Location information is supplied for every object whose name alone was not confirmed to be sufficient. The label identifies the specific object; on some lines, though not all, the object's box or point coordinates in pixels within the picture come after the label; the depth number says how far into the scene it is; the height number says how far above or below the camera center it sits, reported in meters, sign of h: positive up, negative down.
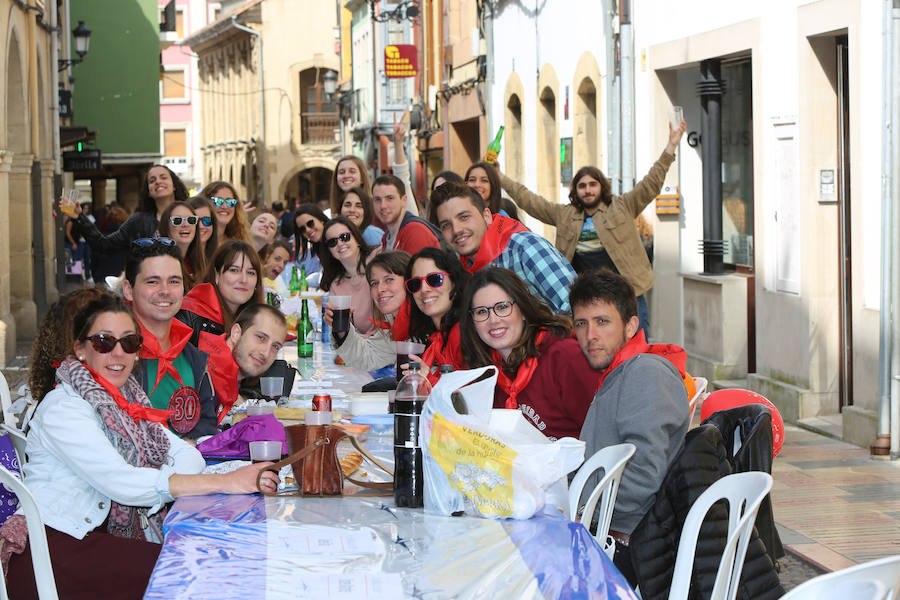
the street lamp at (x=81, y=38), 26.81 +3.91
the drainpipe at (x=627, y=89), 12.32 +1.25
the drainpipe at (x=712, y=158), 10.79 +0.52
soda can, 4.74 -0.63
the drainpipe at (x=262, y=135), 47.69 +3.37
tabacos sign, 26.97 +3.37
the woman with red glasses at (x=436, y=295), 5.68 -0.31
